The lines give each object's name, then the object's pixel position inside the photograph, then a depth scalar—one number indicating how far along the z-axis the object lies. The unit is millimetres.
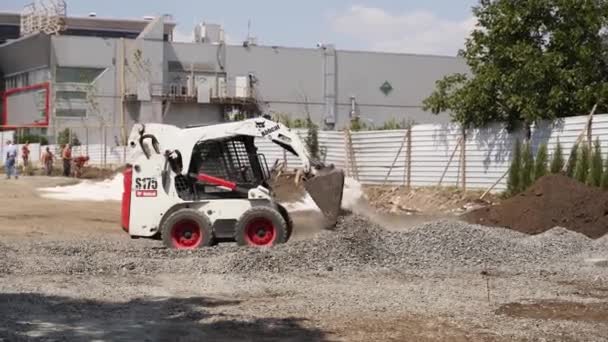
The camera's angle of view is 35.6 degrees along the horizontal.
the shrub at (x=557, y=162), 23875
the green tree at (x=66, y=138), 60303
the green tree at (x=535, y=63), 25562
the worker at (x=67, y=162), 46625
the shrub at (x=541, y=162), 24297
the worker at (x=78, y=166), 46344
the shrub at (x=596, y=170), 22281
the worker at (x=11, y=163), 42688
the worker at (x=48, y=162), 48781
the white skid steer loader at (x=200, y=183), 16703
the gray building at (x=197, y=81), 69500
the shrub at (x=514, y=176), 24947
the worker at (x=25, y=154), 52250
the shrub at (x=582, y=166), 22750
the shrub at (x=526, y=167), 24531
